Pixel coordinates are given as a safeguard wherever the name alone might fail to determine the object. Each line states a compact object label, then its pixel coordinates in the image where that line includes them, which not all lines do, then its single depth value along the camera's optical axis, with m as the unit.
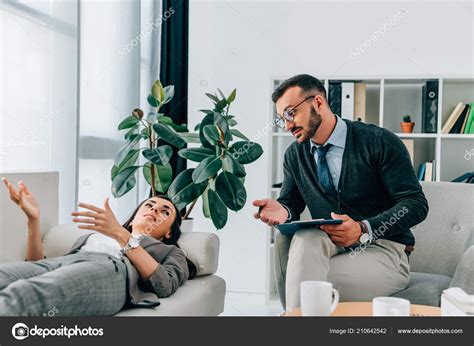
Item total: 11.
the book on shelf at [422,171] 2.58
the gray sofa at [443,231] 1.69
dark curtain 2.93
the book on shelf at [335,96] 2.61
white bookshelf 2.57
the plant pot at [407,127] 2.62
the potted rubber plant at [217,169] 2.12
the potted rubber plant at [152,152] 2.16
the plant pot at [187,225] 2.43
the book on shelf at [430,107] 2.54
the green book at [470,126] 2.55
